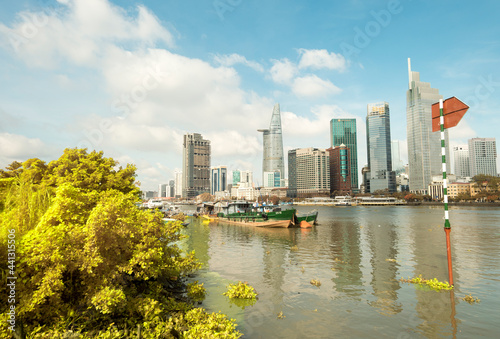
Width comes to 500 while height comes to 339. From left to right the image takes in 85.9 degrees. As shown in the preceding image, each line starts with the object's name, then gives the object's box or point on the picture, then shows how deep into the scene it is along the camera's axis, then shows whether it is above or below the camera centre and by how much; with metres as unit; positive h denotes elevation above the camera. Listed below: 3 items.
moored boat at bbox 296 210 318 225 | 54.16 -6.13
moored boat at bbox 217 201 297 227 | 51.44 -5.88
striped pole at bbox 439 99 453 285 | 13.82 +0.21
